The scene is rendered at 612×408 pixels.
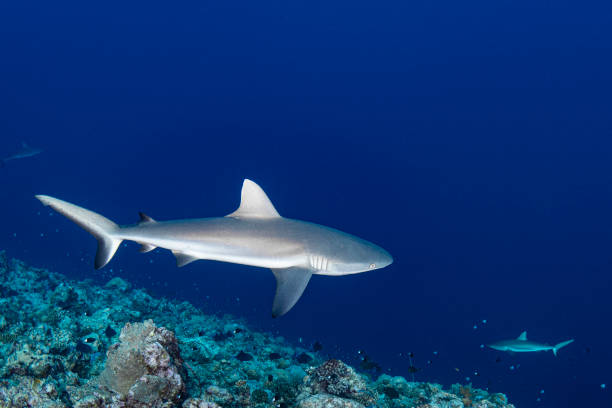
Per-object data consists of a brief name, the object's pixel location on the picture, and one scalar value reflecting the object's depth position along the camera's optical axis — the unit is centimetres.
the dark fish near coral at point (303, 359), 889
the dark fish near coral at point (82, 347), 599
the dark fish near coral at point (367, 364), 818
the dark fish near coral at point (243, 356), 734
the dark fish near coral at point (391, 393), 586
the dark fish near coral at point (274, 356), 832
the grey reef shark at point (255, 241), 545
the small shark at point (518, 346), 1165
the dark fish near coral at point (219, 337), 907
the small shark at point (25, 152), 2585
